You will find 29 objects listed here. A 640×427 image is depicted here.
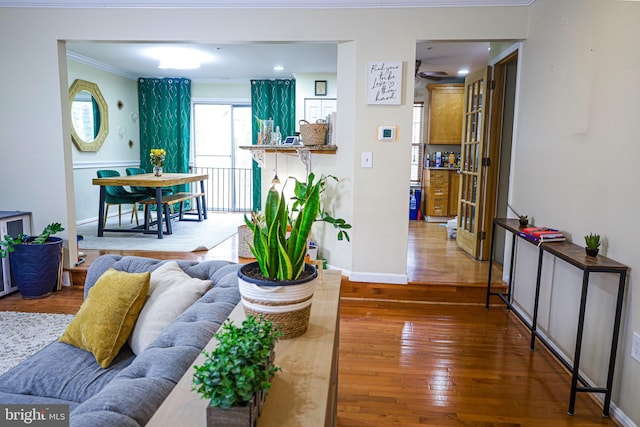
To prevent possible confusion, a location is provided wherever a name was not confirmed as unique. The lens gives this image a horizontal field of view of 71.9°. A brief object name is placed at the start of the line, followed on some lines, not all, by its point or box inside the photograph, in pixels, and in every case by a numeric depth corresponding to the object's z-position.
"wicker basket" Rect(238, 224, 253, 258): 4.56
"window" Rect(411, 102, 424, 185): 7.80
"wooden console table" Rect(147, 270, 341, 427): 0.91
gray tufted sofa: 1.04
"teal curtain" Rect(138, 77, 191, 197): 7.74
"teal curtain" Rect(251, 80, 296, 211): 7.63
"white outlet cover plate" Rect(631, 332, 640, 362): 2.01
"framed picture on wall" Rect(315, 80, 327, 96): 7.23
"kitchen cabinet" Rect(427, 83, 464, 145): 7.43
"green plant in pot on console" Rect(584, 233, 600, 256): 2.28
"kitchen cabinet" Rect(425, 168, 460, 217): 7.41
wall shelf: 3.88
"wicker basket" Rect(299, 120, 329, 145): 3.86
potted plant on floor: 3.70
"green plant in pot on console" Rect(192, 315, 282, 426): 0.83
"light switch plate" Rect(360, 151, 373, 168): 3.77
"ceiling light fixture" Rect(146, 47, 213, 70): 5.72
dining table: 5.18
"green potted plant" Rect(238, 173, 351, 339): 1.20
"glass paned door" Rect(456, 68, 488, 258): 4.58
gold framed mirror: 6.21
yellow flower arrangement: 6.04
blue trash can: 7.69
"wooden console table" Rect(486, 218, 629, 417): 2.08
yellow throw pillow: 1.76
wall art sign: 3.65
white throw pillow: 1.77
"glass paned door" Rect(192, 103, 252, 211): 8.04
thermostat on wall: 3.73
